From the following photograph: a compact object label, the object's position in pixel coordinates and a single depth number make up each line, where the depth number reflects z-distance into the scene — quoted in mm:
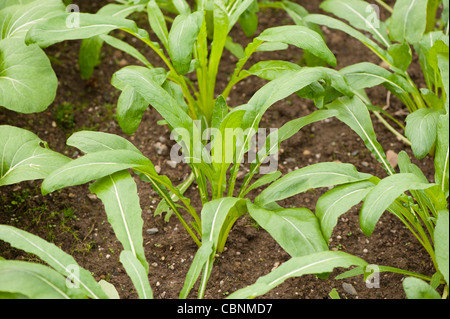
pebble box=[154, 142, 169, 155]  2287
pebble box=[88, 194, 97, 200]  2135
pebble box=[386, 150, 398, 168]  2272
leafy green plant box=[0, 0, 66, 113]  1932
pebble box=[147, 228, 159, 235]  2023
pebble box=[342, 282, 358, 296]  1841
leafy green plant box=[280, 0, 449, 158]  1900
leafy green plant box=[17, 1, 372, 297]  1633
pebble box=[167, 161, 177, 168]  2248
